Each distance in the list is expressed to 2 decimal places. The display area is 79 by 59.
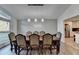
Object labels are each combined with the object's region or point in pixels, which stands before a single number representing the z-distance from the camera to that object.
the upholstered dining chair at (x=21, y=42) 2.39
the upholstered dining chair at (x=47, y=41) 2.42
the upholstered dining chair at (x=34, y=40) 2.38
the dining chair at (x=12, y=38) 2.74
